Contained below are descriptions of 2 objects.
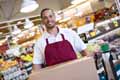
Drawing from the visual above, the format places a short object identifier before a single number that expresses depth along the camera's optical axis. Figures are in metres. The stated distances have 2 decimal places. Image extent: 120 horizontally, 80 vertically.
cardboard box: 2.26
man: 2.83
